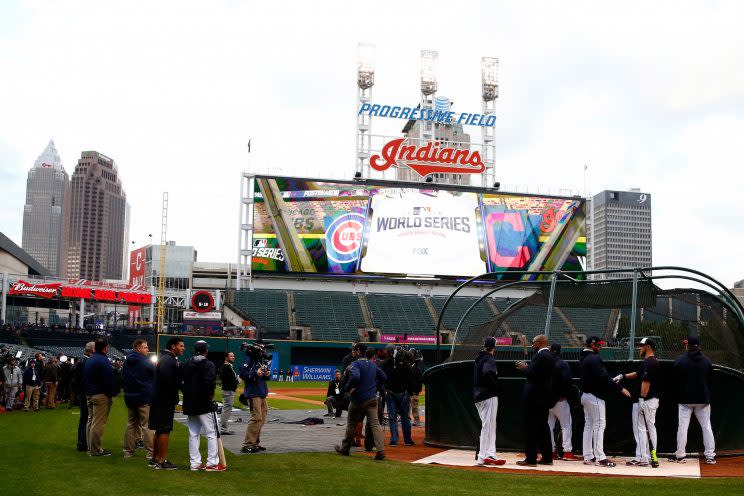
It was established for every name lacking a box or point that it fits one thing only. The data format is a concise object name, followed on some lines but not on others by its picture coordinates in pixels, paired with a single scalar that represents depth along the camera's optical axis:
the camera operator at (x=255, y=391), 12.95
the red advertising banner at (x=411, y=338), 54.97
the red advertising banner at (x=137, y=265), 137.74
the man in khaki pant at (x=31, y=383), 23.53
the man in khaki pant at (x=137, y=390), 12.42
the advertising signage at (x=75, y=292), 60.72
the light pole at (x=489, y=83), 60.94
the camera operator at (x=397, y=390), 14.69
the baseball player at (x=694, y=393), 11.95
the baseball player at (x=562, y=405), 11.80
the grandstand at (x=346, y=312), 55.34
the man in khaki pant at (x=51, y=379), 24.47
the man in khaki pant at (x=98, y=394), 12.41
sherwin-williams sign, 52.06
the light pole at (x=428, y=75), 60.25
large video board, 53.81
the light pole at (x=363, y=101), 56.19
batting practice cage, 12.74
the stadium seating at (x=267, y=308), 55.03
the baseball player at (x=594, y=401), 11.59
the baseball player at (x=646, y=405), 11.56
